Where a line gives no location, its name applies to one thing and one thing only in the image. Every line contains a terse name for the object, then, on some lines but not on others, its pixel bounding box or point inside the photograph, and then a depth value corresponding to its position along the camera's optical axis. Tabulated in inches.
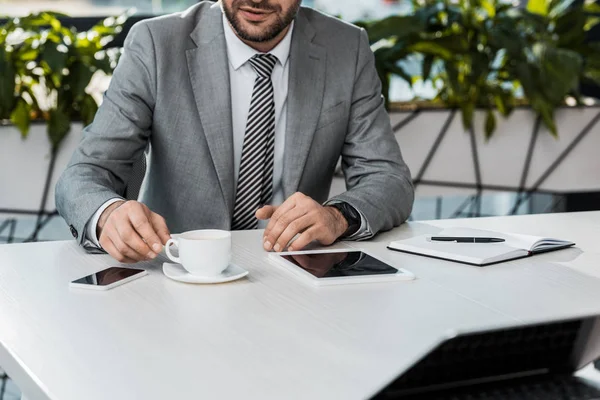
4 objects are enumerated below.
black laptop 43.5
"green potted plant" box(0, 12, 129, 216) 114.0
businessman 71.8
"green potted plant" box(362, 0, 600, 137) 131.4
